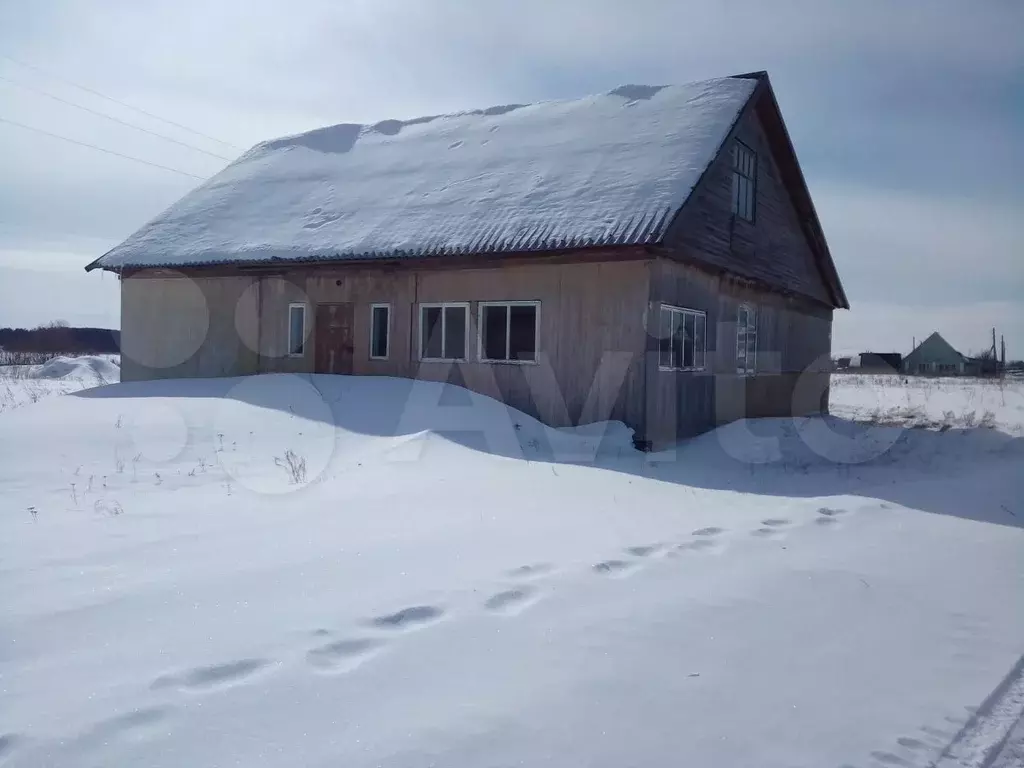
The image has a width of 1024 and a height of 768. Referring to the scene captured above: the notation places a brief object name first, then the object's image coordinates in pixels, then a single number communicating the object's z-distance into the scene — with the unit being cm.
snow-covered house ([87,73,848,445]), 1327
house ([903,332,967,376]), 8525
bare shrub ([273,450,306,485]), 884
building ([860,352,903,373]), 8581
